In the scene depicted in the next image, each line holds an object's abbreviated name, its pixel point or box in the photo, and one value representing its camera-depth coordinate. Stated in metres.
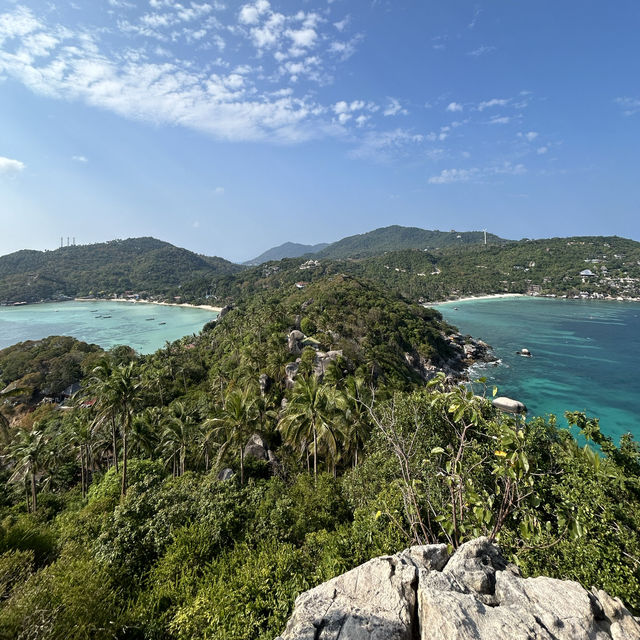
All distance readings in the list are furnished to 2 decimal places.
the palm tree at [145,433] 24.77
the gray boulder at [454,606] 4.60
